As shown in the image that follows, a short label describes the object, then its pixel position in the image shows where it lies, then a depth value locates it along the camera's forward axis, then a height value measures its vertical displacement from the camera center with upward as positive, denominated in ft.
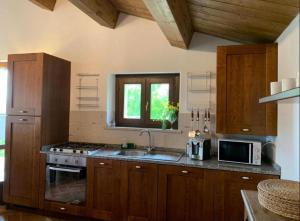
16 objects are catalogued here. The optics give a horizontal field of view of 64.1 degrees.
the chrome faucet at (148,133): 10.45 -0.76
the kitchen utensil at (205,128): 9.77 -0.45
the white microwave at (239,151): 7.98 -1.15
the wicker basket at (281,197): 4.03 -1.39
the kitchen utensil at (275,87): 5.86 +0.77
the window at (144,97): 10.83 +0.87
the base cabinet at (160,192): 7.70 -2.65
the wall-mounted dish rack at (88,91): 11.40 +1.14
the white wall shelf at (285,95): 3.70 +0.42
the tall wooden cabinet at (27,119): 9.98 -0.25
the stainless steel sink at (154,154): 9.07 -1.57
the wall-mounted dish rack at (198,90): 9.88 +1.12
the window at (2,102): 11.90 +0.55
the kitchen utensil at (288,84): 5.01 +0.75
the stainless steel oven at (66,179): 9.34 -2.57
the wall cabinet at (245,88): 7.96 +1.03
